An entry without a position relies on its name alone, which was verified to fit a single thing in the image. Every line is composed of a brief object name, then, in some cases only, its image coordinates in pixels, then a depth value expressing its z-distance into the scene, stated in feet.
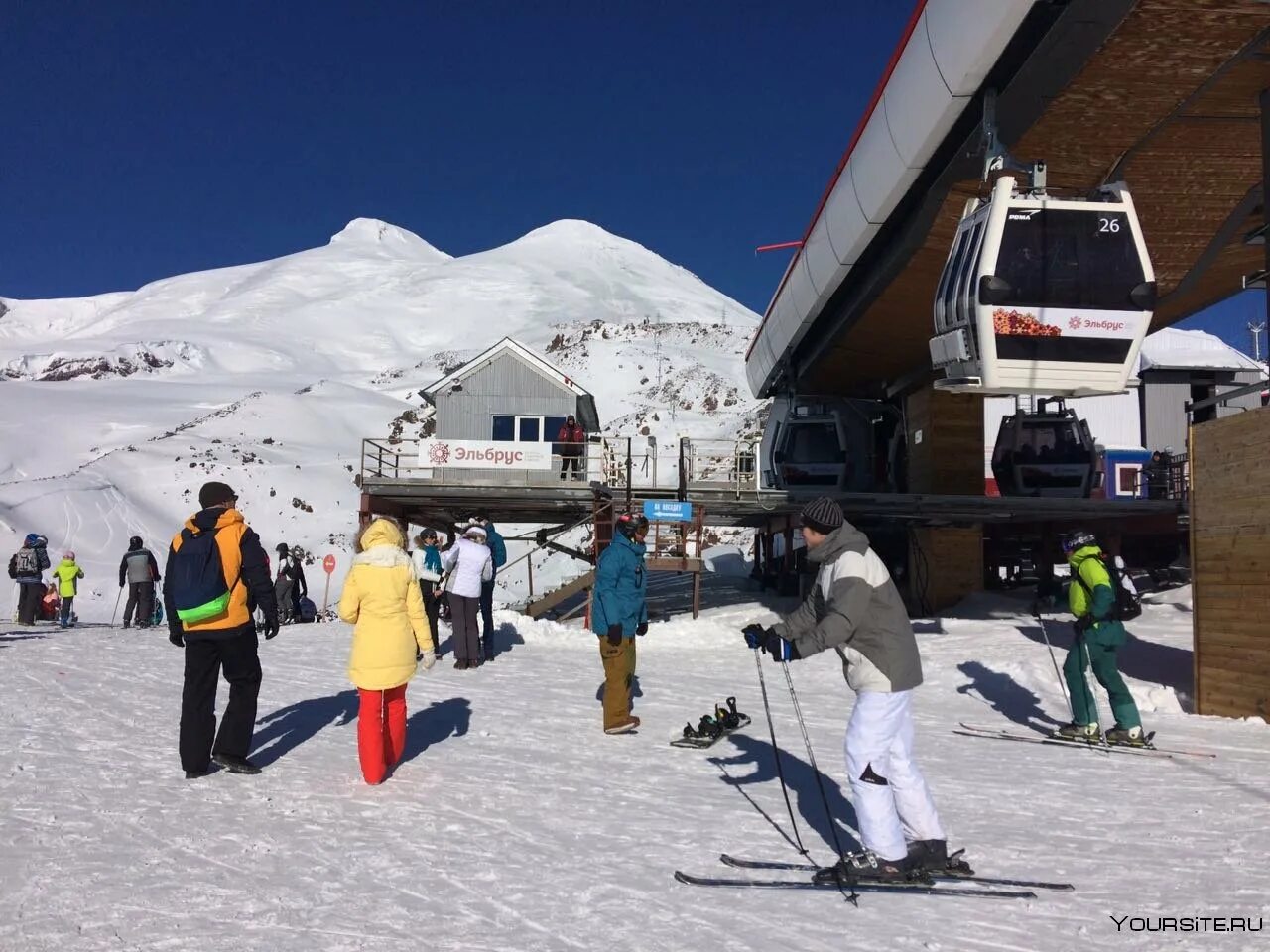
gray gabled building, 100.32
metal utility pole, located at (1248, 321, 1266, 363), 173.68
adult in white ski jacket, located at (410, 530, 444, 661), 42.19
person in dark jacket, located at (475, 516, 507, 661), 42.60
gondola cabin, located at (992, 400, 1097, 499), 72.33
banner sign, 72.54
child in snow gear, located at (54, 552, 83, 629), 61.93
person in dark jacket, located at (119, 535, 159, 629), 59.47
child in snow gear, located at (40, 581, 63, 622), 72.48
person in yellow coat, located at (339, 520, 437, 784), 20.63
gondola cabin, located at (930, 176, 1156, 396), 30.66
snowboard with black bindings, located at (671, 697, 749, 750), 26.27
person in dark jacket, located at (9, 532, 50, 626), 58.70
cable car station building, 30.12
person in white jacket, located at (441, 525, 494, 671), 39.55
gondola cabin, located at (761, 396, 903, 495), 73.82
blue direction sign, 58.80
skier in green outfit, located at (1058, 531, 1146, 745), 26.73
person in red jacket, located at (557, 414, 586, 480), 76.38
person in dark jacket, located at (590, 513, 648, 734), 27.40
